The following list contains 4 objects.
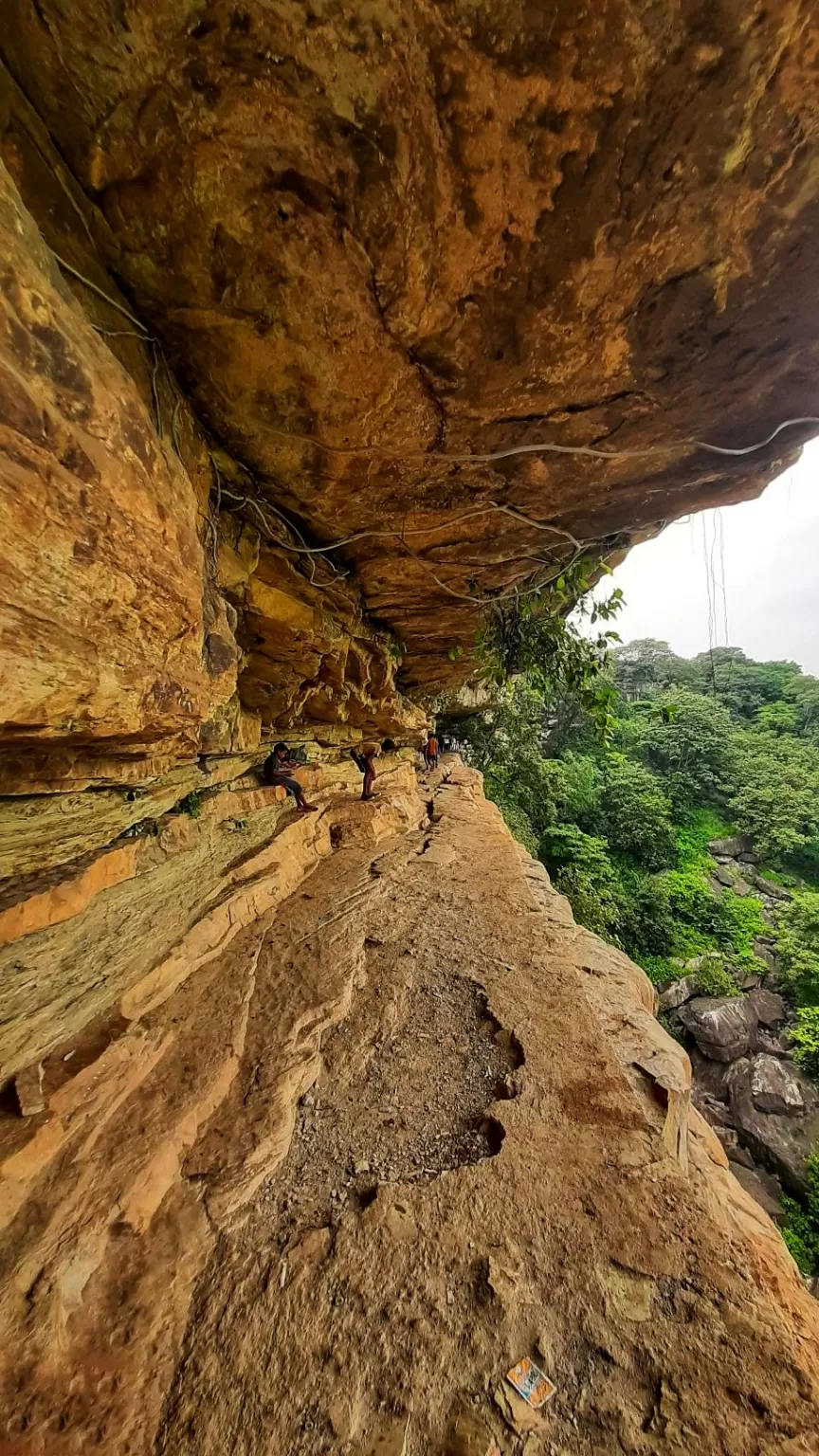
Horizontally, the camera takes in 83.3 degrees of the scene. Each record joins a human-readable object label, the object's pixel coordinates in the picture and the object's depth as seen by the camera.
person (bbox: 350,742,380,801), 7.89
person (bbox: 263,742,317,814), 5.79
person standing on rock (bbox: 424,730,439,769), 12.45
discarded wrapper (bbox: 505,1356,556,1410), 1.53
